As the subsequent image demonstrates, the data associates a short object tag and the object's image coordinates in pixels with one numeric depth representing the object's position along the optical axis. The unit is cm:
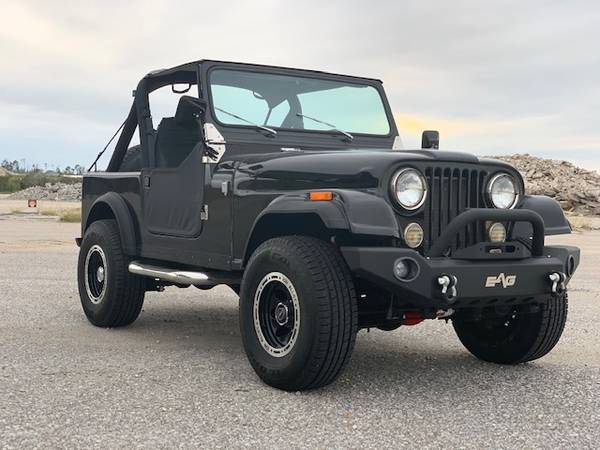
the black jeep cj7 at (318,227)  424
